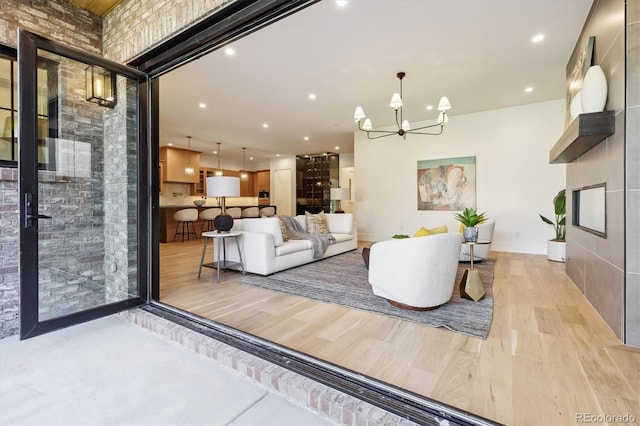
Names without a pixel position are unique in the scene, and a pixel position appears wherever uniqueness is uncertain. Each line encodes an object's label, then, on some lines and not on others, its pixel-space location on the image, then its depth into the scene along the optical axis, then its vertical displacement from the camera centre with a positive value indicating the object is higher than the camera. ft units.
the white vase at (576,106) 8.85 +3.30
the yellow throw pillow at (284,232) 14.72 -1.11
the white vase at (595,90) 7.49 +3.12
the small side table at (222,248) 12.36 -1.77
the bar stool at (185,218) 23.21 -0.58
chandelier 12.16 +4.43
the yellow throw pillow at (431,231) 10.65 -0.80
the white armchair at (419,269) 8.22 -1.72
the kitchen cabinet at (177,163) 28.66 +4.89
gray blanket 15.70 -1.43
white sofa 12.74 -1.77
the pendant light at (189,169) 30.25 +4.32
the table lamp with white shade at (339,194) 24.73 +1.41
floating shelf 7.29 +2.10
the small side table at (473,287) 9.60 -2.55
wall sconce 8.06 +3.61
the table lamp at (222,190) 12.64 +0.90
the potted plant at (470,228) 9.54 -0.58
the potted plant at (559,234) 15.39 -1.32
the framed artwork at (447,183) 19.56 +1.86
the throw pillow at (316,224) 17.51 -0.83
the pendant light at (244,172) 38.61 +5.32
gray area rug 8.02 -2.94
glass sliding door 6.43 +0.68
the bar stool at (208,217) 25.00 -0.54
